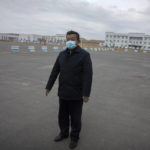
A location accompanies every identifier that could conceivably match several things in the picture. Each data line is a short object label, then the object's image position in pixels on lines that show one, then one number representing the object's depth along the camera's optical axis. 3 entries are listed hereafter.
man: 2.31
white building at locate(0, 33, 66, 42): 106.85
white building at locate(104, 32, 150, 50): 95.56
